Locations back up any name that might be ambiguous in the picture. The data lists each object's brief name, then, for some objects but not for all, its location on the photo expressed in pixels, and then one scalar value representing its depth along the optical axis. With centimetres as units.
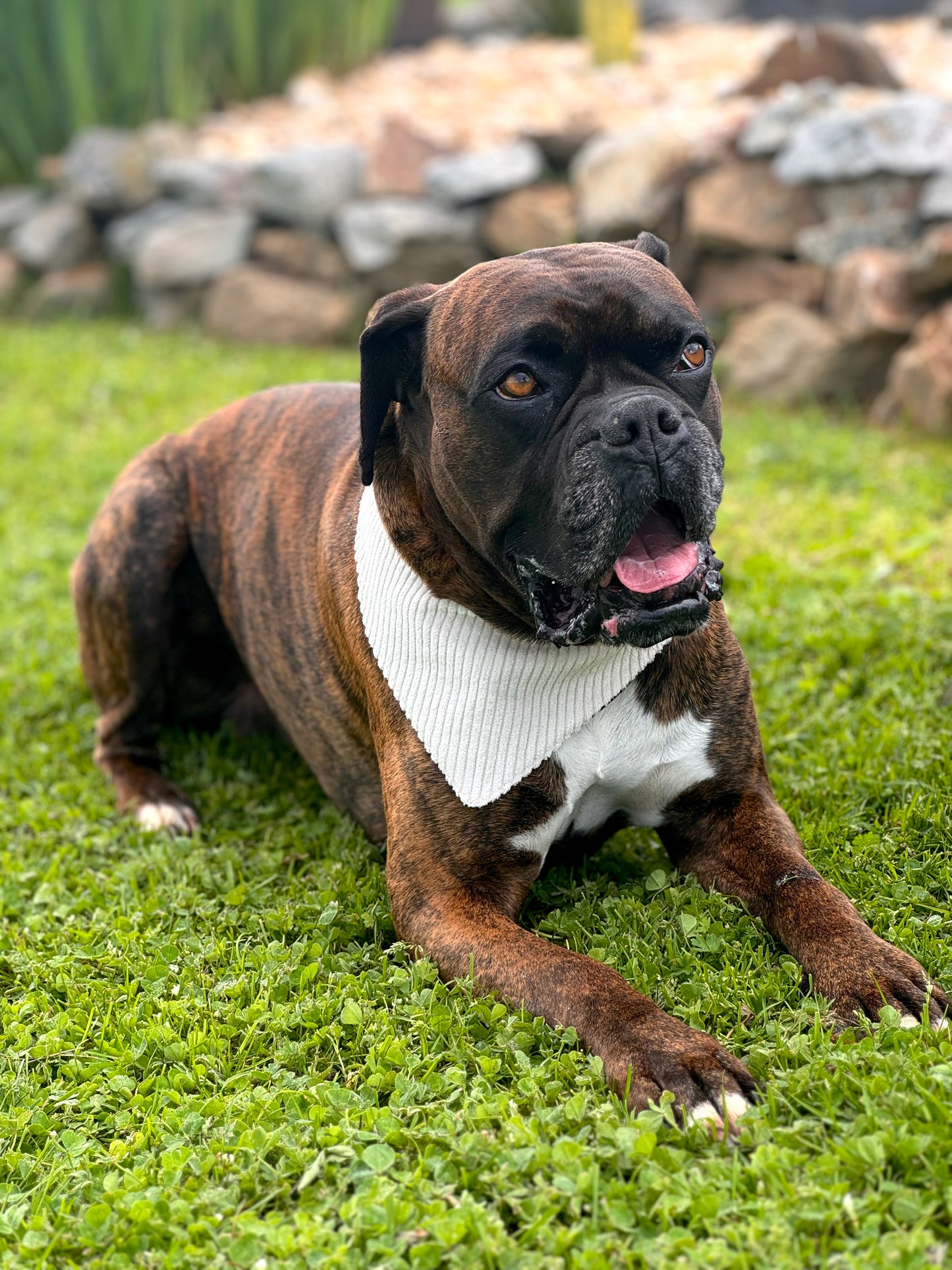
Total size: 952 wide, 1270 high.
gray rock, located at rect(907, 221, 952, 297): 694
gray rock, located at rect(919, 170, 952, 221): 718
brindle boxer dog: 274
